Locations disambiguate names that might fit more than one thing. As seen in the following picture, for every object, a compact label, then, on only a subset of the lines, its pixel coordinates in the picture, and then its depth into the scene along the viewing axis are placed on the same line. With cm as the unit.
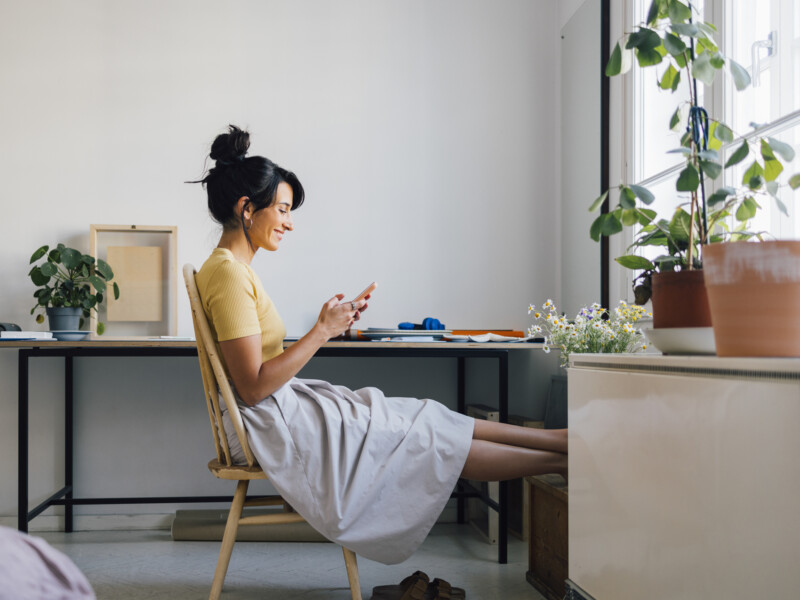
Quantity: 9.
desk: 230
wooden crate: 184
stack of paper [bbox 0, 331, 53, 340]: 232
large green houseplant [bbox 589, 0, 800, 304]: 111
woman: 167
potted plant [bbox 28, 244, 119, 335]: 256
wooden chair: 166
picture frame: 276
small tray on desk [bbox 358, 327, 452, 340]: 248
